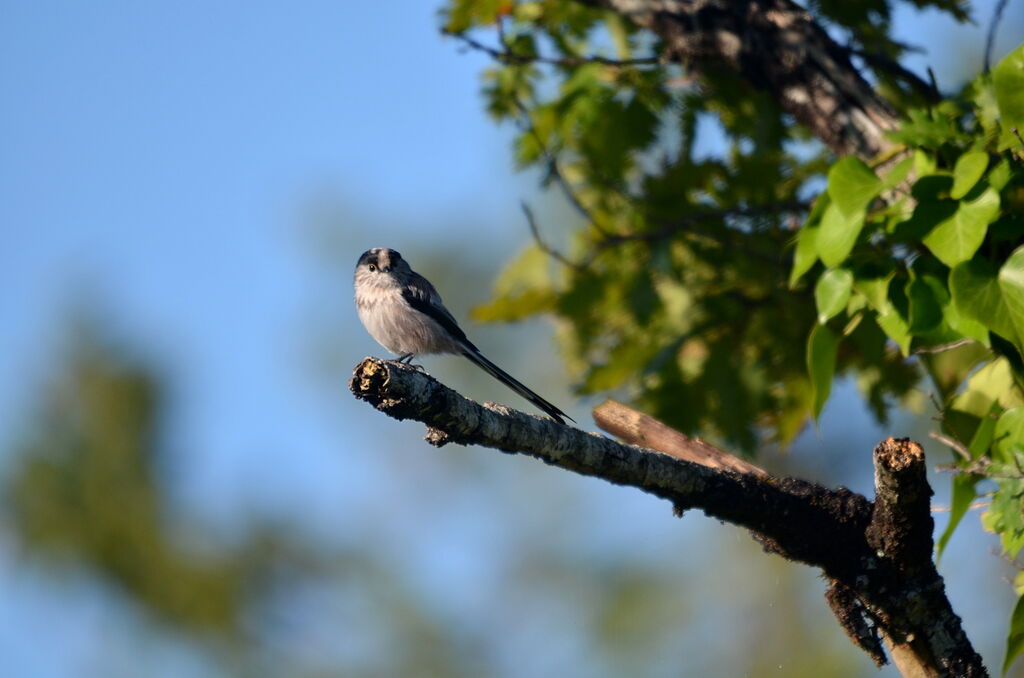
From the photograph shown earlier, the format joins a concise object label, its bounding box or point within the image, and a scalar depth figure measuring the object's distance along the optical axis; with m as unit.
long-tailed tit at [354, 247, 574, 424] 13.00
